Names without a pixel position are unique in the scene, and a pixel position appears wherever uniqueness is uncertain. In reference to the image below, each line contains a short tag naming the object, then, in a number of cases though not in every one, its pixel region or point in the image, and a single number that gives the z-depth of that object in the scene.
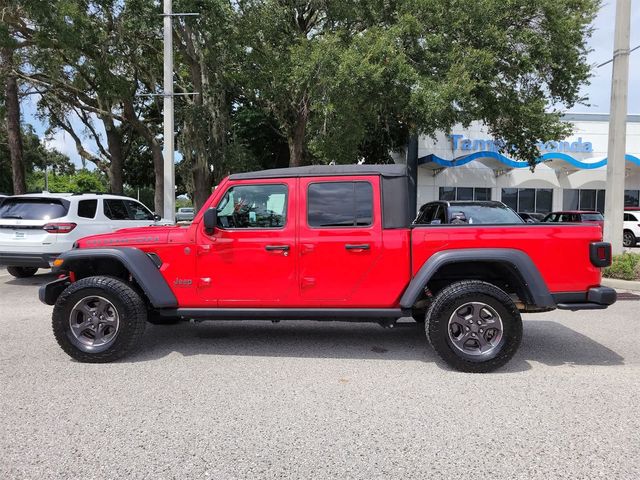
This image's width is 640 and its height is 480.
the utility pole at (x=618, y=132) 10.70
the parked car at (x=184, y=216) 42.34
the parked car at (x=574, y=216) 16.83
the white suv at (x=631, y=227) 18.88
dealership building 26.97
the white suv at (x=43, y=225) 8.81
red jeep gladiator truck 4.49
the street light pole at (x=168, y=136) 14.19
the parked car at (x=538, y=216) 19.11
